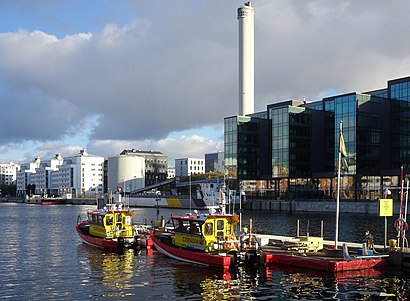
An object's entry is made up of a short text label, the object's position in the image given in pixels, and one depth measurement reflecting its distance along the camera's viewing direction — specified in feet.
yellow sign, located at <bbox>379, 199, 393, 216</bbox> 150.30
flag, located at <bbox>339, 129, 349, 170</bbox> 152.98
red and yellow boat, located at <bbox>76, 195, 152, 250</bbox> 185.39
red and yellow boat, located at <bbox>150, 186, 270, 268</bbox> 142.94
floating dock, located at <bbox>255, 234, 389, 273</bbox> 136.15
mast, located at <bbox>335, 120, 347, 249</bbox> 151.94
